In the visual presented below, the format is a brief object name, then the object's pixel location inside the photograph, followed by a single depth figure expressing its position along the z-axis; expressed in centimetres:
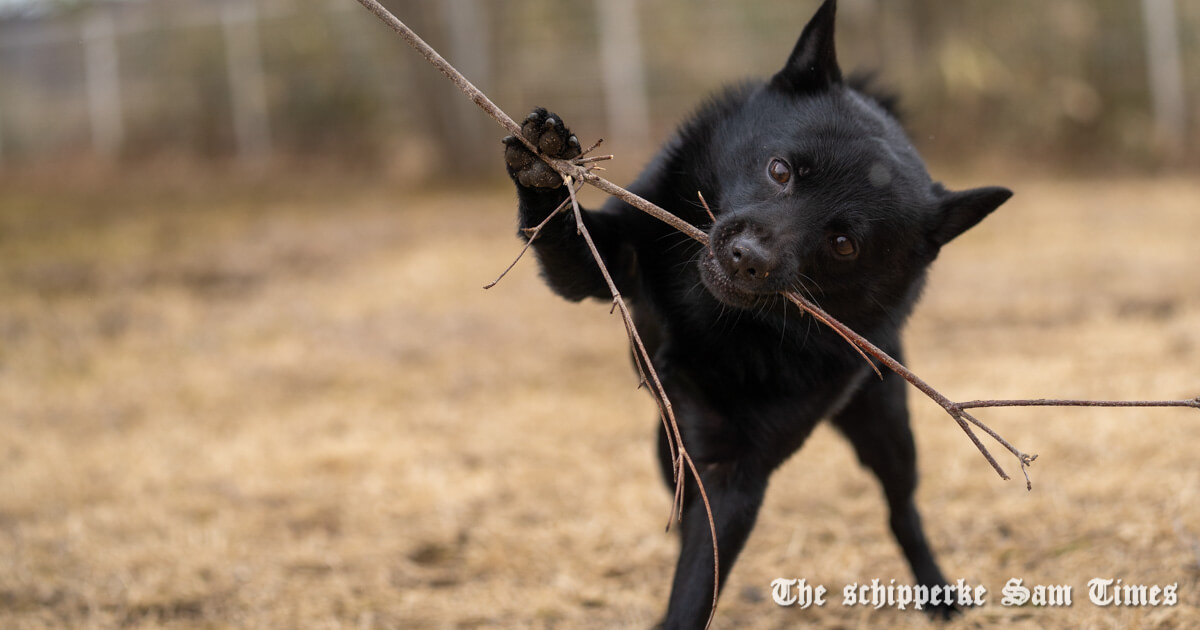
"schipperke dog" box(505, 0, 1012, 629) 243
